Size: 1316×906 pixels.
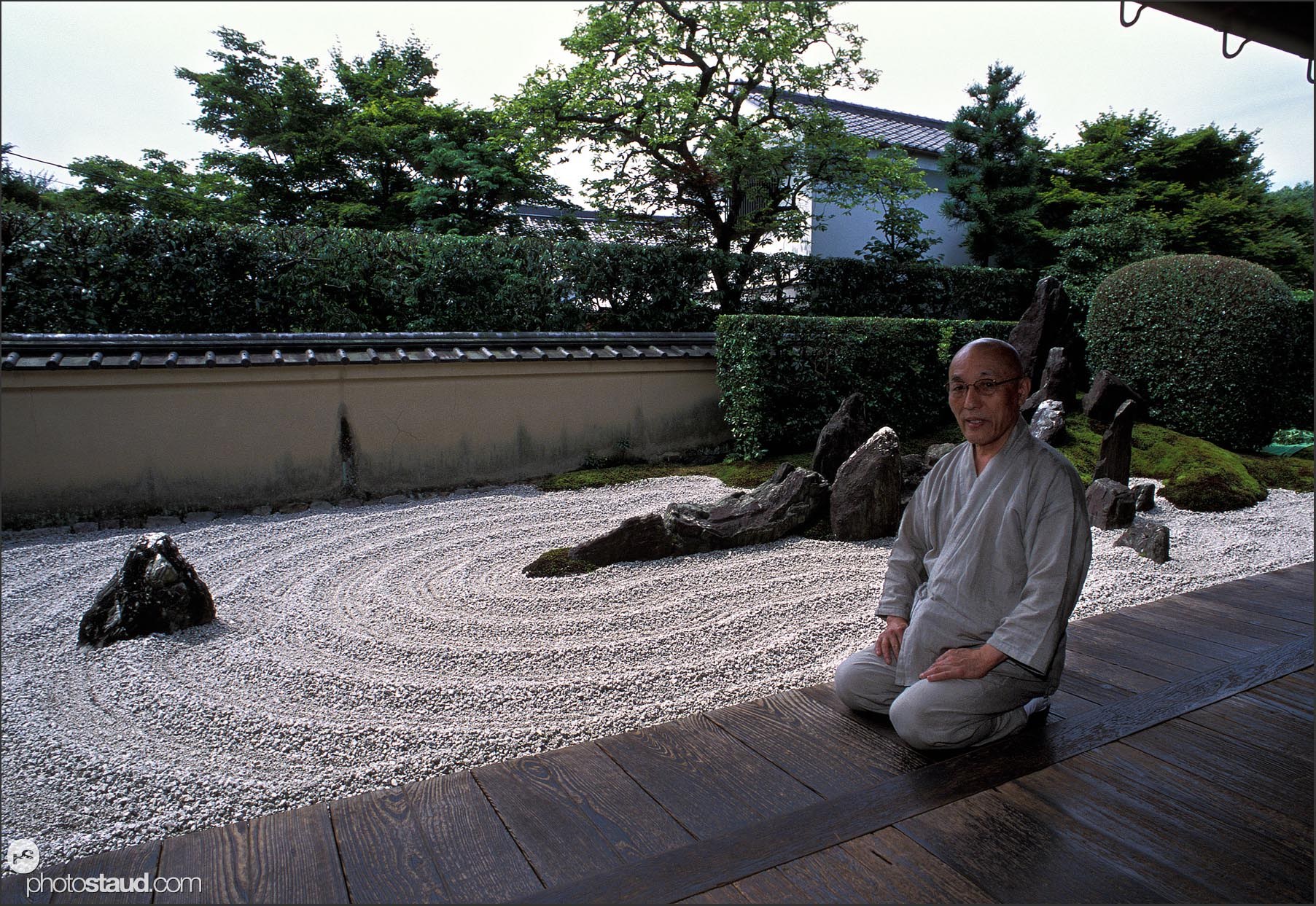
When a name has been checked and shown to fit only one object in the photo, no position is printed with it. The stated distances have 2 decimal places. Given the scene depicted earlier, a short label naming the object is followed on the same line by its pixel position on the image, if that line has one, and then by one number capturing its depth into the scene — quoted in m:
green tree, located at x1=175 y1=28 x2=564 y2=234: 9.84
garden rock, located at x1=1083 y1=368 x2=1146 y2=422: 6.35
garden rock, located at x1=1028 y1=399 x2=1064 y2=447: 6.39
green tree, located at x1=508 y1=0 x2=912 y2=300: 8.41
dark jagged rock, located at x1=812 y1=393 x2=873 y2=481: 5.43
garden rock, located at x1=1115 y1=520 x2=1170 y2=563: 4.34
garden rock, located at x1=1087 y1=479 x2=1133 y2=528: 5.01
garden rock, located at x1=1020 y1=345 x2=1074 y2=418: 7.07
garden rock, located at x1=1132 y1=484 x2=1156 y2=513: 5.40
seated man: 1.91
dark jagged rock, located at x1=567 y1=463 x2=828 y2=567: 4.34
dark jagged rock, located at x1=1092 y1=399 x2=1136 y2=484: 5.48
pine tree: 11.62
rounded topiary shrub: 7.00
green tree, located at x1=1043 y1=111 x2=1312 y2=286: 11.27
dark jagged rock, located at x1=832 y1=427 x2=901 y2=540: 4.73
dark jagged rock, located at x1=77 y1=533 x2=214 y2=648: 3.19
